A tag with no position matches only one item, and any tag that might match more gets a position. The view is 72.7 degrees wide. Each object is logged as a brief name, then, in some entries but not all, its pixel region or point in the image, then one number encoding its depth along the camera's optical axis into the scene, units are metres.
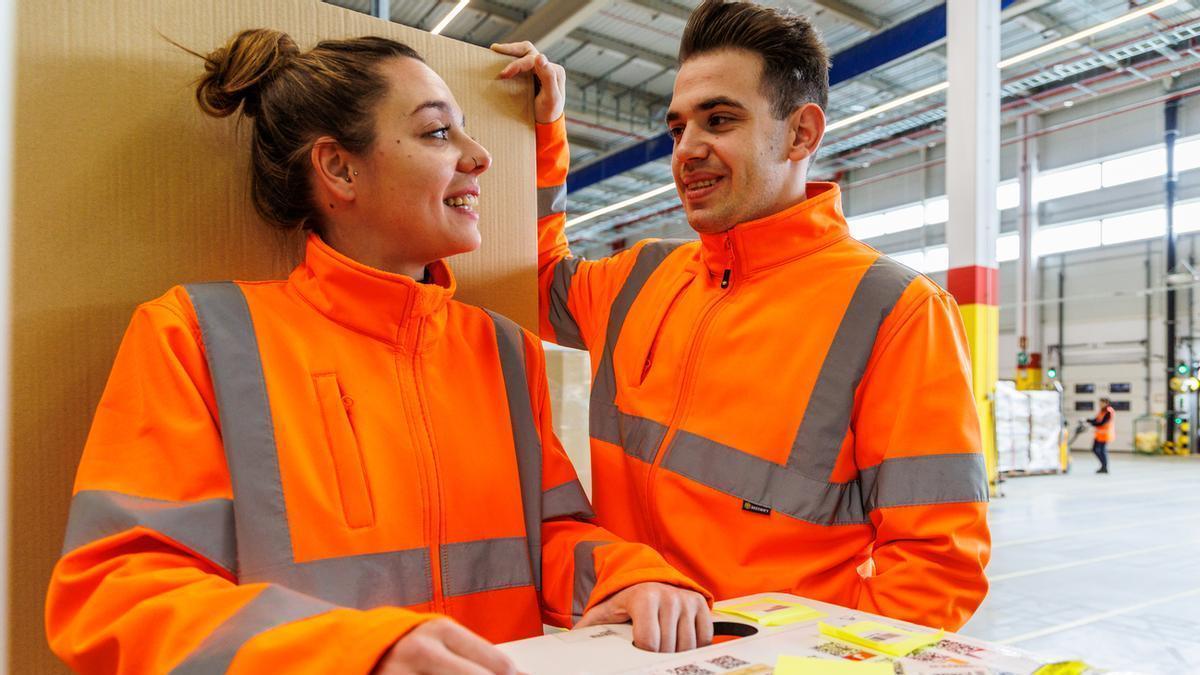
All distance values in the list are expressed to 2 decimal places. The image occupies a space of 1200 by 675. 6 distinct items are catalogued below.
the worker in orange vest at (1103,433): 13.10
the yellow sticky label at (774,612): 1.08
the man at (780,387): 1.48
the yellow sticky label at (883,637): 0.94
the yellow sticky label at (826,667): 0.87
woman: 0.92
